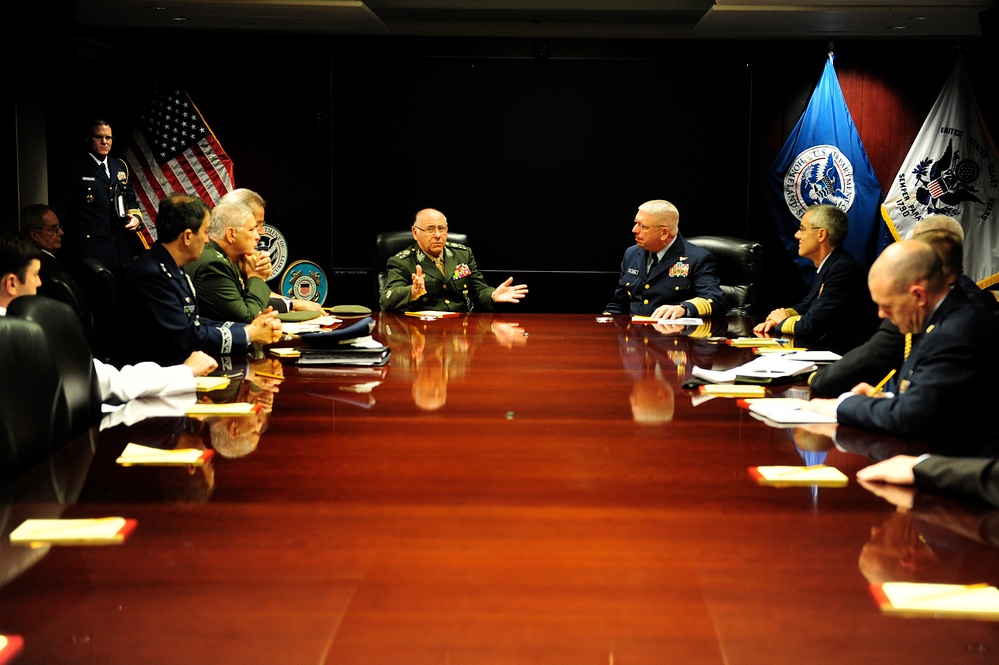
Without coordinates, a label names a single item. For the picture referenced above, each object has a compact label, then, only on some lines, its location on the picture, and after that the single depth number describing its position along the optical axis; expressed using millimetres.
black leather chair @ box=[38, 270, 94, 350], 4281
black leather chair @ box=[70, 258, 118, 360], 5254
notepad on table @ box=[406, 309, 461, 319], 5139
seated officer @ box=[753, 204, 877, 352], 4680
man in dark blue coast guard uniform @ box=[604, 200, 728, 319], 5453
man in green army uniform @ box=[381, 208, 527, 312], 5457
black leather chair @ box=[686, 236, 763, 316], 5570
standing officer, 6965
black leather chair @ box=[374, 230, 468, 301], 5910
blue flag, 7422
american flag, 7516
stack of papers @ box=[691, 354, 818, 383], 2938
